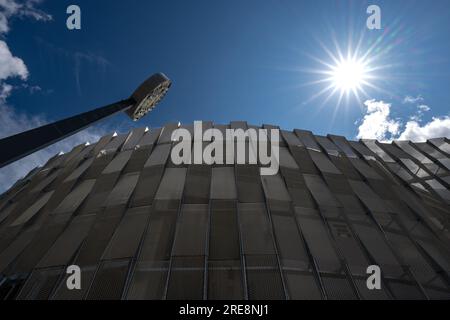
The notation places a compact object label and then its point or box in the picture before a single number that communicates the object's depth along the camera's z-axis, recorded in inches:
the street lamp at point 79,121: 269.9
